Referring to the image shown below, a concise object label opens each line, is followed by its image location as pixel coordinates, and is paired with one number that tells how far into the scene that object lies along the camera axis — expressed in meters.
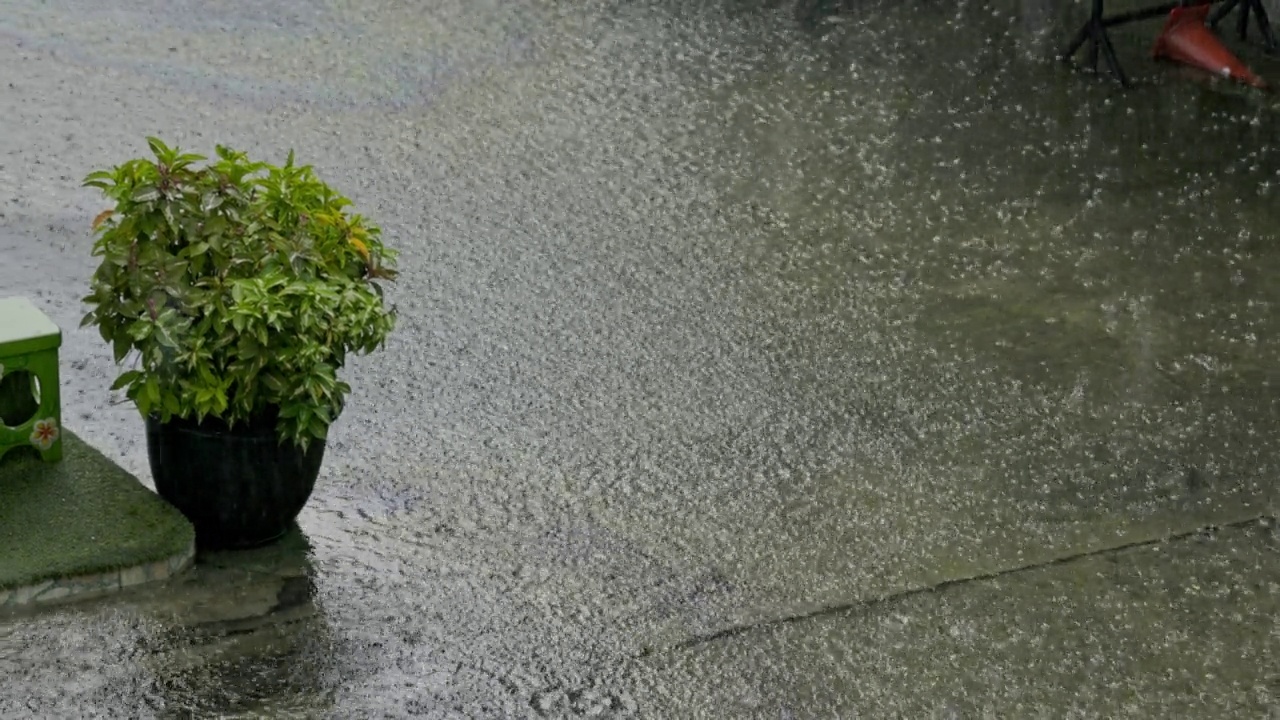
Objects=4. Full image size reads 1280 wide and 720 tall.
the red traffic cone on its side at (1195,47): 21.31
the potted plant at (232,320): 9.95
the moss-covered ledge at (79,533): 9.91
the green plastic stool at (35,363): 10.34
